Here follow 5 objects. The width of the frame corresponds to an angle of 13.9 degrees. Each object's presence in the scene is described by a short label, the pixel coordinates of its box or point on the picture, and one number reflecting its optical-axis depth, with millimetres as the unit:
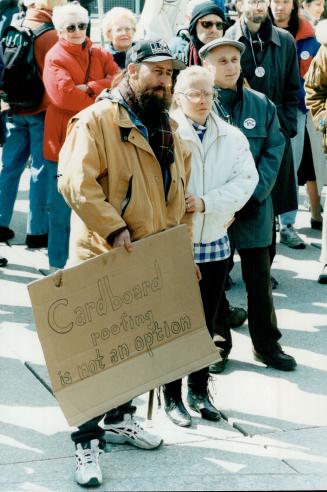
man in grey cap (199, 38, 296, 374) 7381
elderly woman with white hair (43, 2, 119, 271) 9398
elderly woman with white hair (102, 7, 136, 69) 10907
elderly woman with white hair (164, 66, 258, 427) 6508
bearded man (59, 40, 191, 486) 5537
